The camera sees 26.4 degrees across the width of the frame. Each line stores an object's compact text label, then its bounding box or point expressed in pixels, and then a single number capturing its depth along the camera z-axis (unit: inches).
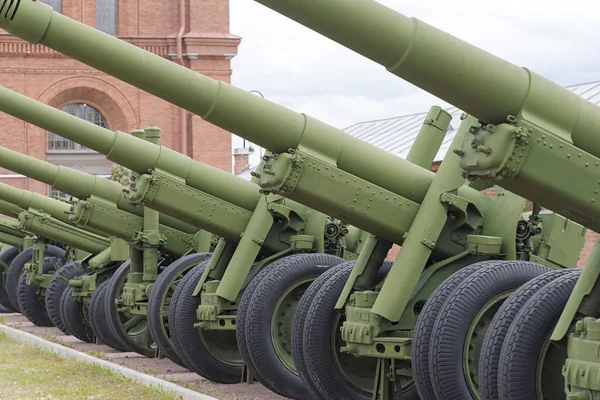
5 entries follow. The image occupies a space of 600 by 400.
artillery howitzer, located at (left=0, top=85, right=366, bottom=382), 433.1
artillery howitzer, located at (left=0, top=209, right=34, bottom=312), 829.2
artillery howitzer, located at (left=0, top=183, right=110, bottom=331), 662.5
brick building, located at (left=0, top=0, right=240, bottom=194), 1450.5
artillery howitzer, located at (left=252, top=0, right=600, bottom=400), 217.3
